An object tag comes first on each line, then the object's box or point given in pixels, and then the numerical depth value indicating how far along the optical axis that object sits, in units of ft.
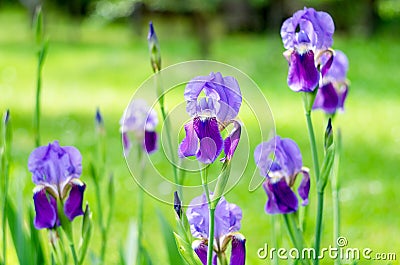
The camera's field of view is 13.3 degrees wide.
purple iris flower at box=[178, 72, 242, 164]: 6.14
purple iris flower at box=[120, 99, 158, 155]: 7.63
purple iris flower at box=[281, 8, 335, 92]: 6.60
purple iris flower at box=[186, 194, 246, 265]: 6.51
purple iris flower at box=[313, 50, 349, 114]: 7.38
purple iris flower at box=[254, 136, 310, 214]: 6.71
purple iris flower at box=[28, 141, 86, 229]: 6.73
